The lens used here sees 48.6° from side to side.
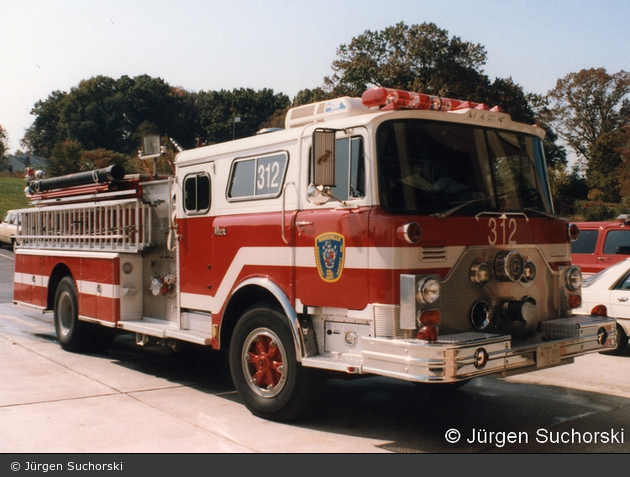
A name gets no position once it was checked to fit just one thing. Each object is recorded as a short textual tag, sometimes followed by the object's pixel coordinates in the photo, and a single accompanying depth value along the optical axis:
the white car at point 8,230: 29.56
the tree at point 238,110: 69.25
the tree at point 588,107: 53.72
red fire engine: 5.30
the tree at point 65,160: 42.56
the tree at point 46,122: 79.12
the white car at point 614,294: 9.55
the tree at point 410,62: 43.88
